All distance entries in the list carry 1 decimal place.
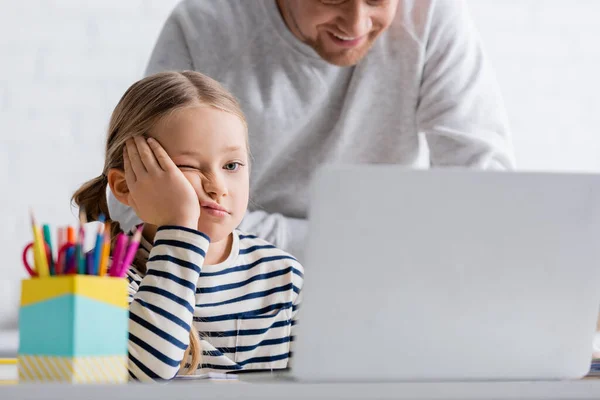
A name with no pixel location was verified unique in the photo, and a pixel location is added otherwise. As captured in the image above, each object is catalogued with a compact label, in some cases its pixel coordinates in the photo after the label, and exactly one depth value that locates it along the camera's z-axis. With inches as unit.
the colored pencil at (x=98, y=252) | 68.4
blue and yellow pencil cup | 67.4
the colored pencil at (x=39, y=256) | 69.2
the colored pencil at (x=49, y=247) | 69.8
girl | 88.5
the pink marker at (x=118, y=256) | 70.3
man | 146.9
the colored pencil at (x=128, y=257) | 70.5
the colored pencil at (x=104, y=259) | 69.1
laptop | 65.4
